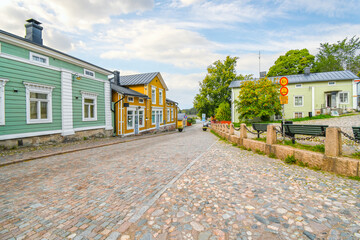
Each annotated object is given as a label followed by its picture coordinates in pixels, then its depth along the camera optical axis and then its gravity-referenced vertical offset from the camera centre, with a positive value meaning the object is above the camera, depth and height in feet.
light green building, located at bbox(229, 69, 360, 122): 81.97 +12.58
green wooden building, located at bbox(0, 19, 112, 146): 28.22 +5.56
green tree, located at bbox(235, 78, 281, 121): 79.15 +9.54
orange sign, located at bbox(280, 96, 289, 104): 20.86 +2.38
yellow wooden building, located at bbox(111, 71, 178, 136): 55.31 +5.80
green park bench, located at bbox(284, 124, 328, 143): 19.02 -1.33
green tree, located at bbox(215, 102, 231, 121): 108.74 +3.83
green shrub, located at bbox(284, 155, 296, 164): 18.34 -4.37
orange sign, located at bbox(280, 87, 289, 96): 20.40 +3.26
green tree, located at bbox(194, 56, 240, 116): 123.65 +24.29
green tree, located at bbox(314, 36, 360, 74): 118.62 +42.84
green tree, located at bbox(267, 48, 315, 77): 118.21 +39.36
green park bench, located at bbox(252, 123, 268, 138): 29.36 -1.38
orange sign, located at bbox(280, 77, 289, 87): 20.52 +4.47
